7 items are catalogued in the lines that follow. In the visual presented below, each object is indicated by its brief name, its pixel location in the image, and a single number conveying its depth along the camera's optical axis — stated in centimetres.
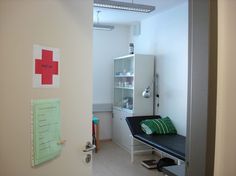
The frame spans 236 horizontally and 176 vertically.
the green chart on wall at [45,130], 130
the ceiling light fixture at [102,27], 498
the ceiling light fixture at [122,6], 361
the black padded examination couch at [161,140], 336
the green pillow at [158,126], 429
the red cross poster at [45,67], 131
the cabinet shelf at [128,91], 483
